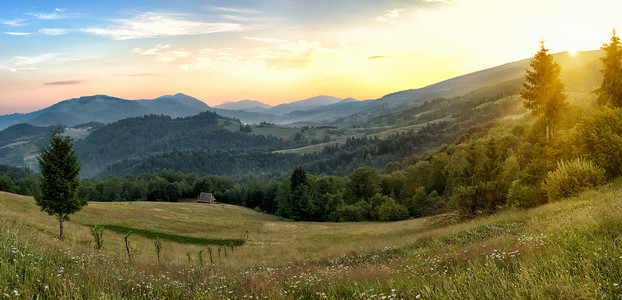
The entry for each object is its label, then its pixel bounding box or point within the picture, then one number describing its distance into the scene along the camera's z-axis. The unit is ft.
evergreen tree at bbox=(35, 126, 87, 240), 98.22
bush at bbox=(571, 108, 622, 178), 96.63
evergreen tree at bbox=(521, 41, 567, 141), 130.41
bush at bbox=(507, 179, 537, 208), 108.88
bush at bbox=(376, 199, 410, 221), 262.47
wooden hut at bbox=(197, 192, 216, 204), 433.15
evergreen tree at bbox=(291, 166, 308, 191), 316.81
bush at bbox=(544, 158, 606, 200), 85.66
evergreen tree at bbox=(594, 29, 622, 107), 152.15
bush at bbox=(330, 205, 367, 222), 280.31
